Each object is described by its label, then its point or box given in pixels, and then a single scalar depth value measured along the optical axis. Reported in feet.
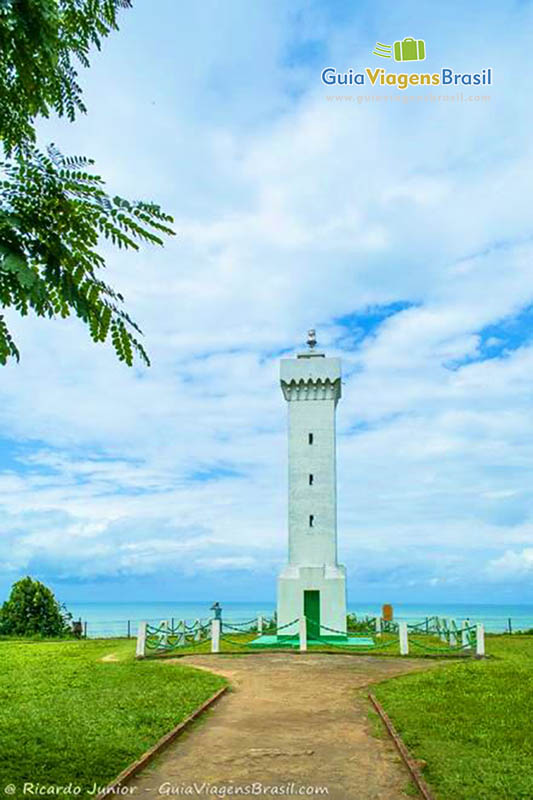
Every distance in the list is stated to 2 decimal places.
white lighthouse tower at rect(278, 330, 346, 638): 86.94
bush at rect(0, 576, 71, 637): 97.09
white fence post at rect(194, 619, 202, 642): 81.87
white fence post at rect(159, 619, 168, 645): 73.46
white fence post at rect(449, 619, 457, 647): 76.21
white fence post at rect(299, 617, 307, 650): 70.83
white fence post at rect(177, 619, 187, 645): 75.82
